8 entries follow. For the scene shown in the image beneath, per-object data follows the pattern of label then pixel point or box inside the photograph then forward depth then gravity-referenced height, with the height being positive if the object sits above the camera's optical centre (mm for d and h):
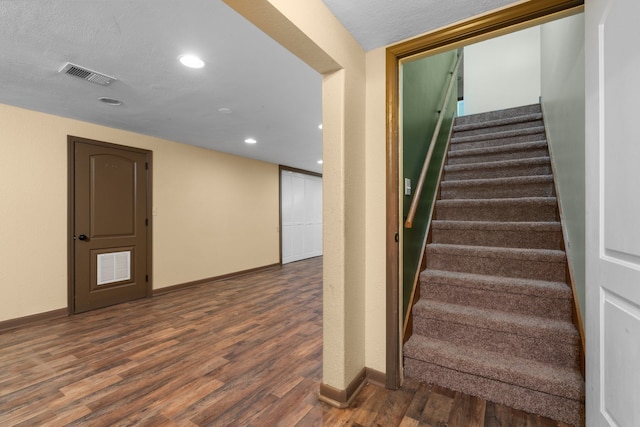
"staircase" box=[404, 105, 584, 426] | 1711 -600
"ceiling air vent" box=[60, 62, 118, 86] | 2248 +1103
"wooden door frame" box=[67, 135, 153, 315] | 3498 -82
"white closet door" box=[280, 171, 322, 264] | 6926 -91
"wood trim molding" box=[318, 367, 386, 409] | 1758 -1103
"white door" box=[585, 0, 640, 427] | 917 -2
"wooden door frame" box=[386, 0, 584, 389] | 1788 +270
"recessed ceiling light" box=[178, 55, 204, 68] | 2127 +1119
